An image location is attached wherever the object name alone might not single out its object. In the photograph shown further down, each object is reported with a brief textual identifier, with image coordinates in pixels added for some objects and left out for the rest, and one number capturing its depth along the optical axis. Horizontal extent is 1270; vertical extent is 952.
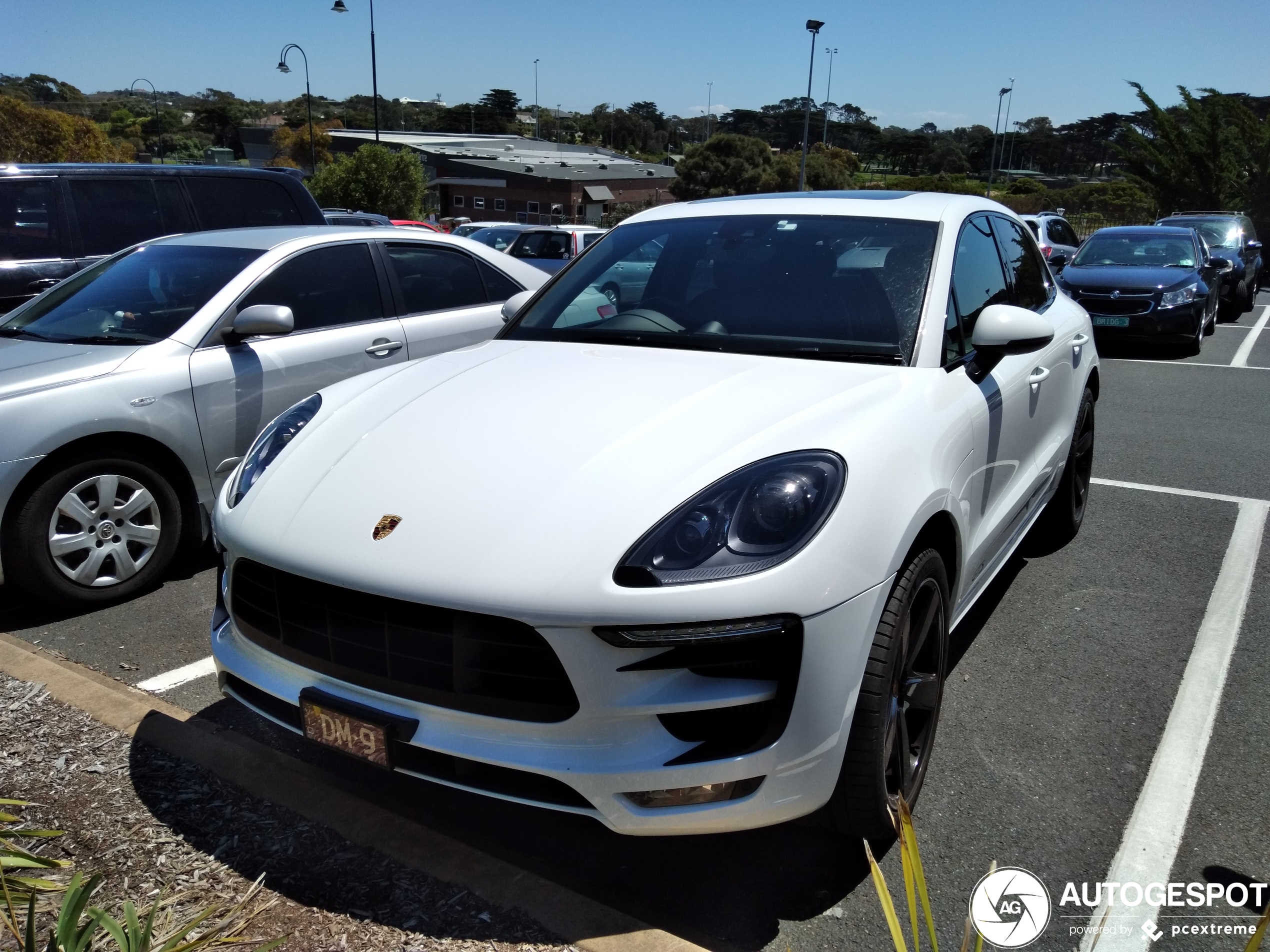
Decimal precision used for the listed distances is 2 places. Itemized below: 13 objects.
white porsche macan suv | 2.11
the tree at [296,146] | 81.81
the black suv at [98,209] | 6.75
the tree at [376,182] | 42.47
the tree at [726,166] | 70.44
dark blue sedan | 11.83
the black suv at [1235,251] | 16.31
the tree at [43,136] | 41.91
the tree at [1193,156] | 37.94
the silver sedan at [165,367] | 3.99
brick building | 66.69
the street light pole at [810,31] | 38.28
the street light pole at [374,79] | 32.81
